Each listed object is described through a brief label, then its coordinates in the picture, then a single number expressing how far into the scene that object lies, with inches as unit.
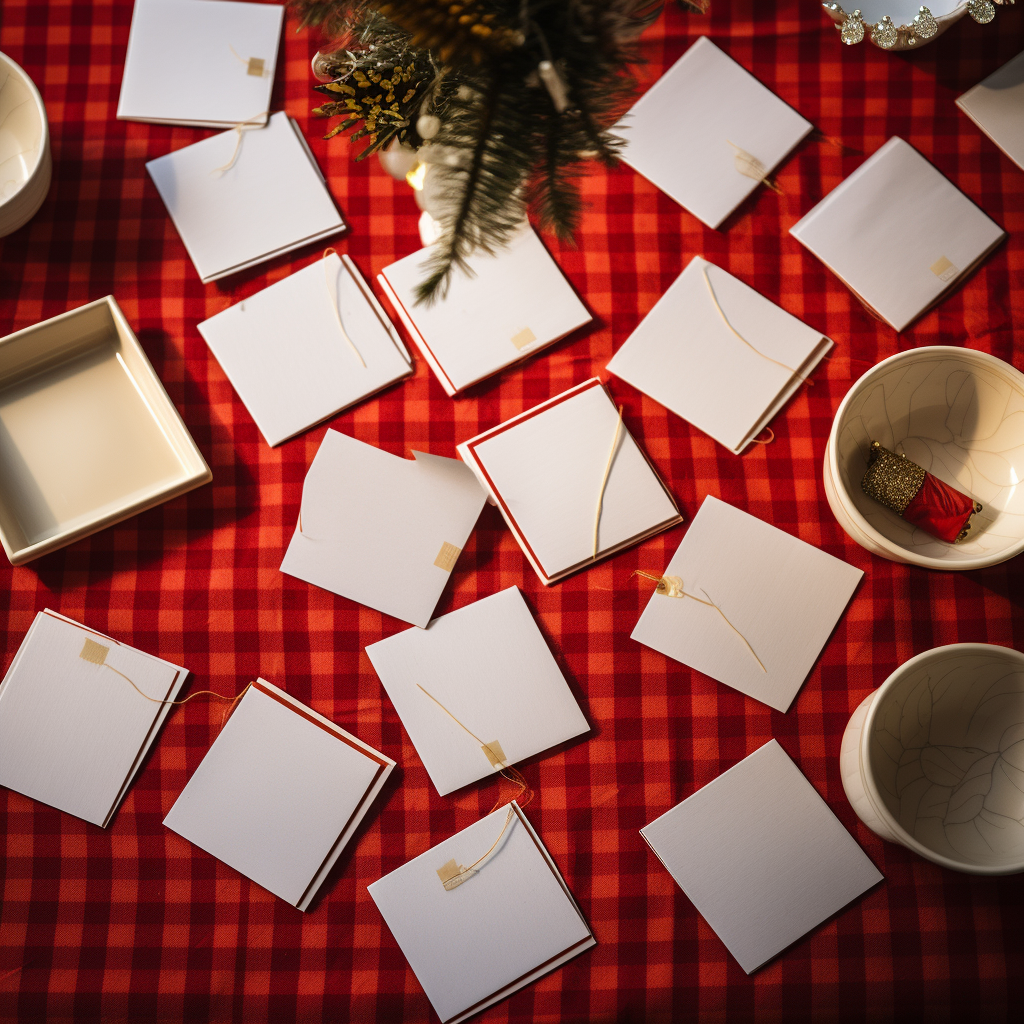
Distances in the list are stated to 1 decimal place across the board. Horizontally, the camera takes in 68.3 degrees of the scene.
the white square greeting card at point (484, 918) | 31.7
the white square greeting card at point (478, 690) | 32.6
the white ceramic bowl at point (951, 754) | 30.3
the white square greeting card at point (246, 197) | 35.1
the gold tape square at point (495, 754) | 32.6
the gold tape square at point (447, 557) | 33.5
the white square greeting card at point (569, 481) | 33.5
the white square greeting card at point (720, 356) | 34.5
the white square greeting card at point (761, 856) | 32.0
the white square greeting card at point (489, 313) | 34.4
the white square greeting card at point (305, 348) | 34.4
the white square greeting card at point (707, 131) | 35.5
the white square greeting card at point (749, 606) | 33.3
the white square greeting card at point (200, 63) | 36.0
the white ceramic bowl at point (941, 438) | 31.1
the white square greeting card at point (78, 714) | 32.6
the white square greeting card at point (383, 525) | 33.4
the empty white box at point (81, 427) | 32.8
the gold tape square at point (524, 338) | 34.5
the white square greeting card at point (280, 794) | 32.1
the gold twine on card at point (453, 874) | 32.2
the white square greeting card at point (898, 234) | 35.1
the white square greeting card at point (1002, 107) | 35.6
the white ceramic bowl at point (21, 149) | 32.8
